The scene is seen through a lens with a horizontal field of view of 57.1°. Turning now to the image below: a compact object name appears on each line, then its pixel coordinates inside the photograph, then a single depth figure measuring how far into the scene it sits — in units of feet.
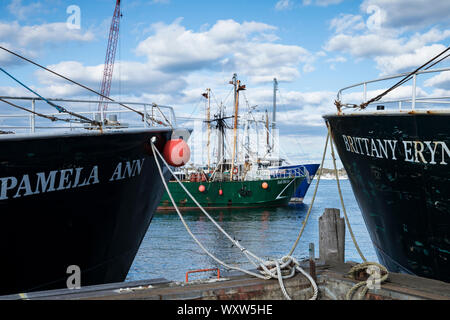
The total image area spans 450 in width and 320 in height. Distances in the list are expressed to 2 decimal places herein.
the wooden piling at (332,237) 22.94
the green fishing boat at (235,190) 129.49
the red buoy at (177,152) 28.17
